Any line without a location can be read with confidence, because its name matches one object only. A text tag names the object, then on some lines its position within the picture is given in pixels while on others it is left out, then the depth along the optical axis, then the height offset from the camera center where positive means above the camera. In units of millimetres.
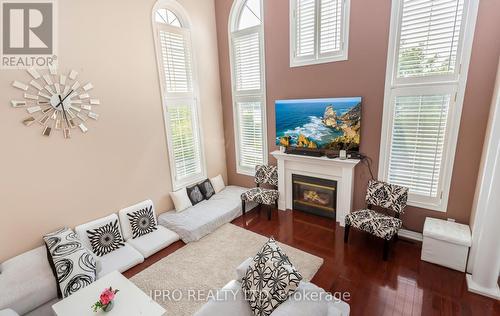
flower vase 2043 -1628
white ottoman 2730 -1650
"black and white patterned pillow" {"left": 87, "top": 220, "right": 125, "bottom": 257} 3203 -1700
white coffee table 2068 -1672
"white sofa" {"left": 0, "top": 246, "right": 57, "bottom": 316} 2256 -1630
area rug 2637 -1987
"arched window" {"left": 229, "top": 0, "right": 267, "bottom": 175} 4355 +421
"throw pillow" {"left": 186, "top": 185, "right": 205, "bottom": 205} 4441 -1588
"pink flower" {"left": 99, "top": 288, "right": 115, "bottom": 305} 2006 -1524
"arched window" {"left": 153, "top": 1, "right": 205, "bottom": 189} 3957 +240
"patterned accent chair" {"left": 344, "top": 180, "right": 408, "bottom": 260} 3025 -1523
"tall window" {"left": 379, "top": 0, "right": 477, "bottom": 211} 2787 +68
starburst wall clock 2711 +118
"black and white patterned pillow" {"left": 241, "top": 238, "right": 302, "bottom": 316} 1713 -1264
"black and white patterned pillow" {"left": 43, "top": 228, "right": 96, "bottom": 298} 2455 -1563
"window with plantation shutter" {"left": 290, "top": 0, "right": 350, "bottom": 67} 3471 +1041
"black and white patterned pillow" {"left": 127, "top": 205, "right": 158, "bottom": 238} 3625 -1682
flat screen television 3559 -328
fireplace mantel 3705 -1144
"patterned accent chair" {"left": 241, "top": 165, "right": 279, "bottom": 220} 4246 -1536
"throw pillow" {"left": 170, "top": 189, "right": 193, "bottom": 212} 4230 -1594
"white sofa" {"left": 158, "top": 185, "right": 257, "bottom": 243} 3701 -1774
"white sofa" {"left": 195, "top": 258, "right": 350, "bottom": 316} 1582 -1405
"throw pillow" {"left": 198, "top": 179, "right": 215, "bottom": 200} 4652 -1555
